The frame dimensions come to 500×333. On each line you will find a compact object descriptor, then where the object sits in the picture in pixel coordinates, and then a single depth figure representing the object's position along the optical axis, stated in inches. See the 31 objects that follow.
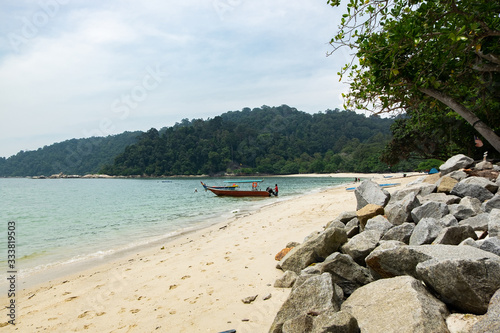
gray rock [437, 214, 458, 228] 174.9
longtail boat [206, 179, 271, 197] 1239.5
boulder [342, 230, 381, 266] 168.1
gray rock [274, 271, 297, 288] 176.6
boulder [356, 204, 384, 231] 233.0
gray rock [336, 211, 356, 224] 258.4
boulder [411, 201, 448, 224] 203.0
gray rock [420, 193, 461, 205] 229.6
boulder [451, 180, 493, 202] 234.8
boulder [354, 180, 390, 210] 267.1
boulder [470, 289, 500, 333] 86.1
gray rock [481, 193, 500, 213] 201.1
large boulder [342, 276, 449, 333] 98.0
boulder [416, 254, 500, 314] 103.1
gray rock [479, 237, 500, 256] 123.1
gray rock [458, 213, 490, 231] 173.3
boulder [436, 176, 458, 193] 260.3
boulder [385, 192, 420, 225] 212.1
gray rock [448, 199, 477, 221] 197.5
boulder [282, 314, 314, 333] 106.6
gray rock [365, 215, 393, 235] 198.5
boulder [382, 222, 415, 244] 180.5
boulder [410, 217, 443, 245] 160.6
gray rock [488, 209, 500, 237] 144.3
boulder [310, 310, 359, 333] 99.3
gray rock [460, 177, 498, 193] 243.6
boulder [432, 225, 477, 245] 147.9
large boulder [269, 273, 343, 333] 122.0
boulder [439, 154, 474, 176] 333.4
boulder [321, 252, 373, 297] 146.4
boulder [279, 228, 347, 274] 186.7
